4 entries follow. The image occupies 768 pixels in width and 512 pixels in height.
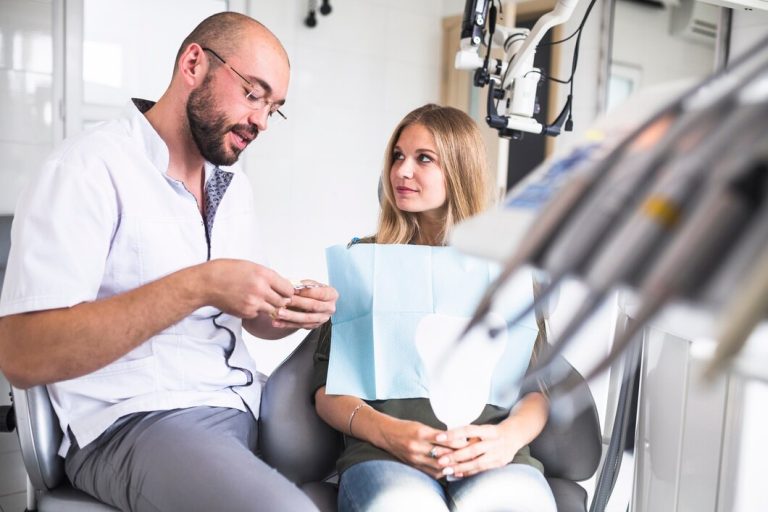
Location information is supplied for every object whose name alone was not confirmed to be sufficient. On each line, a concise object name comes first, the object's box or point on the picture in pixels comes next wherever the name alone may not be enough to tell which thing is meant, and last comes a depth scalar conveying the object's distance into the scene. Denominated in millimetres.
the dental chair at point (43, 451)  1220
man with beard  1169
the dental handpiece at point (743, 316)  299
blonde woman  1271
